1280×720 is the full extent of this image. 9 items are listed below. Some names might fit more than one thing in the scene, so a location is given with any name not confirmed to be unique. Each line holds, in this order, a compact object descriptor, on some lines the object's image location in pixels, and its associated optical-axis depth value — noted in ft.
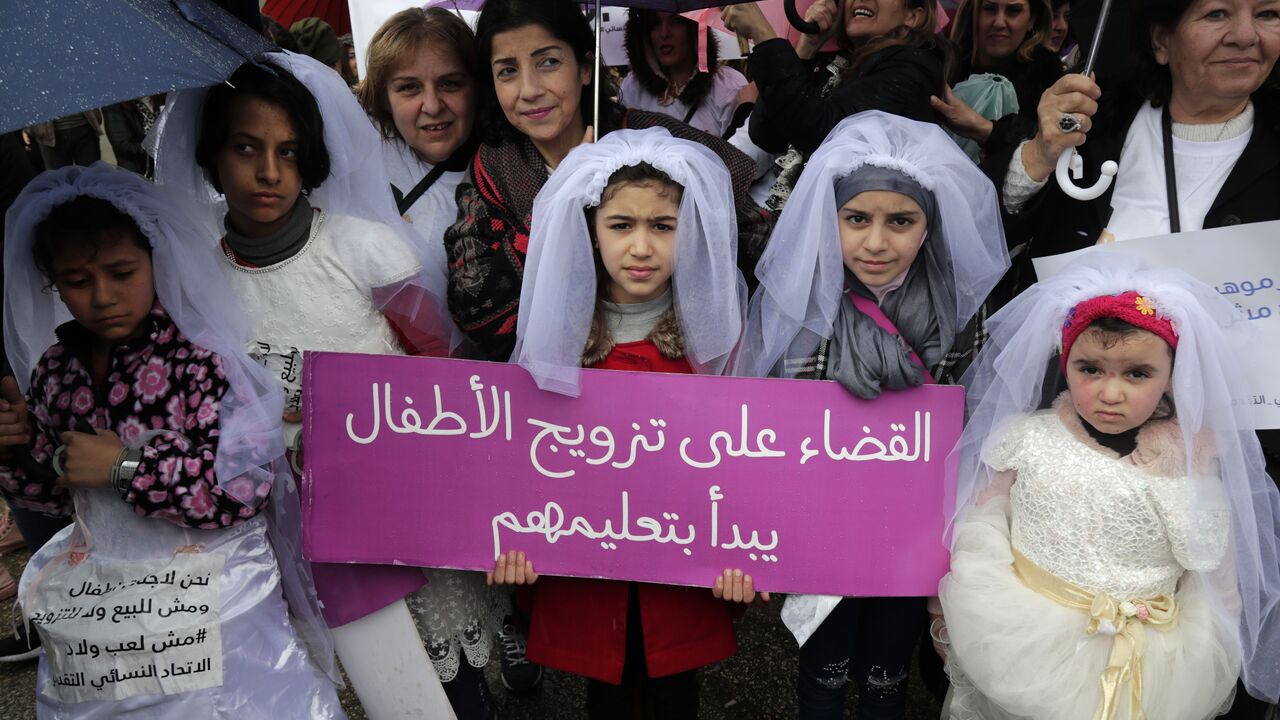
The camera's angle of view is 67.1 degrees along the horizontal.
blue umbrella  5.20
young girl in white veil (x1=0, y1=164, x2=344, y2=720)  7.38
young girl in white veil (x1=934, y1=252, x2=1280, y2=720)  7.25
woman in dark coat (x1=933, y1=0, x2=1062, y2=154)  12.82
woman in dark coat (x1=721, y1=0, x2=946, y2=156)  10.40
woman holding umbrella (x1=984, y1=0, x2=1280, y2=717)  8.15
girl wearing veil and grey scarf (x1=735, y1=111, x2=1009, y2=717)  8.16
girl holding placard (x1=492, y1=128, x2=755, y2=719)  8.21
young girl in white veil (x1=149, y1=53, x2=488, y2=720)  8.46
